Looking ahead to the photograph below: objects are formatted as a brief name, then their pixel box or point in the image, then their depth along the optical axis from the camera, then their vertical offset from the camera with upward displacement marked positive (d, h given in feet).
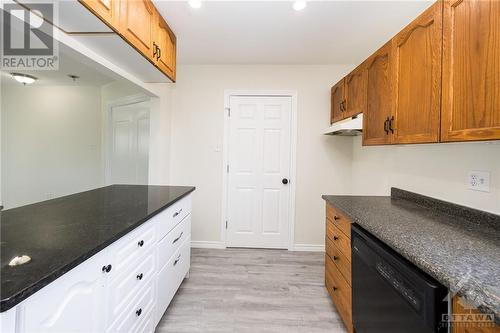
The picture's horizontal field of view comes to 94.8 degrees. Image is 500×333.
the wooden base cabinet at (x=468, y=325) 2.13 -1.57
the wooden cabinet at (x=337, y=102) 8.61 +2.44
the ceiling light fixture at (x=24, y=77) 10.12 +3.65
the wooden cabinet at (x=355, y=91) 6.89 +2.37
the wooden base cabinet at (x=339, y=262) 5.28 -2.54
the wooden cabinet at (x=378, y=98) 5.62 +1.73
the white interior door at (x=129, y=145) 10.89 +0.78
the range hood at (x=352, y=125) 6.90 +1.24
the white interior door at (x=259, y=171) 10.28 -0.40
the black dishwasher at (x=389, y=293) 2.77 -1.88
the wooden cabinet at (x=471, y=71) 3.17 +1.45
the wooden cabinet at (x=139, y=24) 4.68 +3.04
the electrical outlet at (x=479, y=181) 4.40 -0.28
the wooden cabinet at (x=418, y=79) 4.14 +1.74
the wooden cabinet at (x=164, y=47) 6.19 +3.36
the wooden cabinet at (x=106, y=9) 3.75 +2.62
